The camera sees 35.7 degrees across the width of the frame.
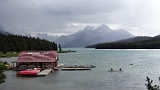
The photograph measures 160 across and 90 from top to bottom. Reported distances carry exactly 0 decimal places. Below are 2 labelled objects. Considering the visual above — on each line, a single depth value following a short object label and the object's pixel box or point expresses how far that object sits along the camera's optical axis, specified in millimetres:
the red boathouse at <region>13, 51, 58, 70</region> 69375
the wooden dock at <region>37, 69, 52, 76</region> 56531
